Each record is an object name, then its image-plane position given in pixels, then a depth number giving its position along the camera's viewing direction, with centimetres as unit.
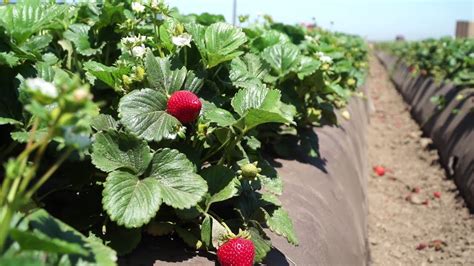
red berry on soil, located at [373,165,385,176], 581
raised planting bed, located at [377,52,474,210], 472
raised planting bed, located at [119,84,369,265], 157
